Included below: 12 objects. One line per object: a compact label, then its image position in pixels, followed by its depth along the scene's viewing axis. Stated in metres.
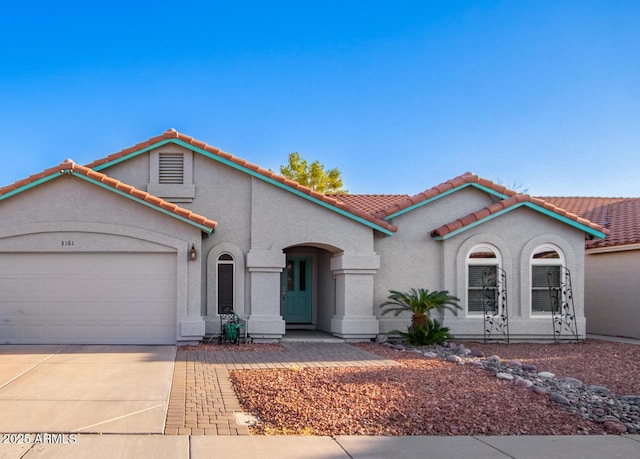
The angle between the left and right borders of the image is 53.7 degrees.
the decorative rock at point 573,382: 10.46
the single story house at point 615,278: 17.86
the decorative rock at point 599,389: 9.96
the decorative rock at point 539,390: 9.51
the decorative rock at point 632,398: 9.31
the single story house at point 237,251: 14.45
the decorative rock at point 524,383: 10.06
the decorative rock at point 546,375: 11.06
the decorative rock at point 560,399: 9.02
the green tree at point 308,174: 44.03
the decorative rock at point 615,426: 7.81
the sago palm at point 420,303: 15.42
